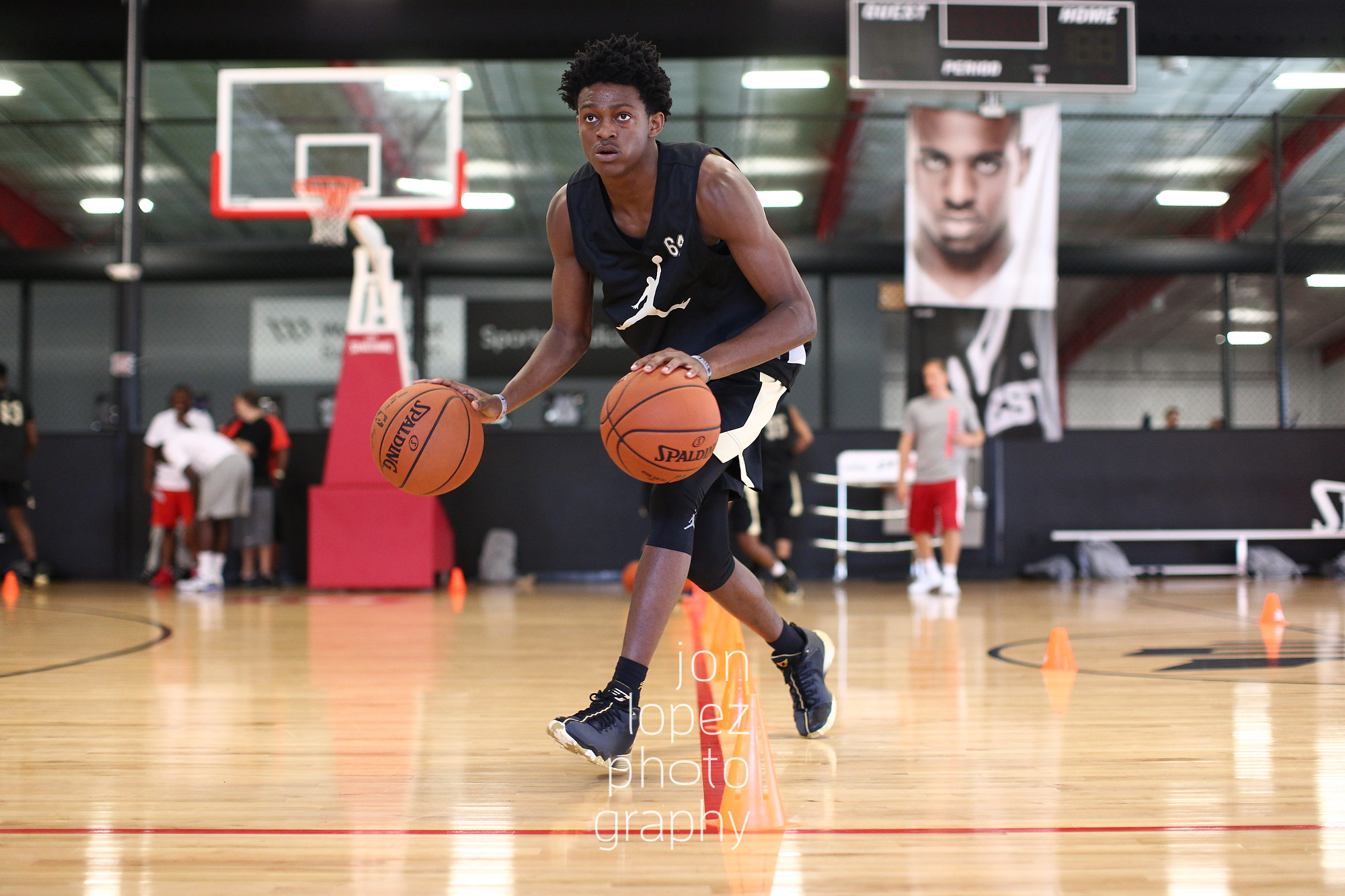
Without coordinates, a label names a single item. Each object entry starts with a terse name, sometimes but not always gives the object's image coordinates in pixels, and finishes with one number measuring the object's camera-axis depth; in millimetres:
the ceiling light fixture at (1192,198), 14945
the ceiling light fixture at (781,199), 15195
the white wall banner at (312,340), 14797
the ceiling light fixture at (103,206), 15461
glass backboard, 8148
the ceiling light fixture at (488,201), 15117
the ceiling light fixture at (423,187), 8156
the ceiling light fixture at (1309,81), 11969
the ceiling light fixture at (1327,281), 14125
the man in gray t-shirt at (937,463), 7453
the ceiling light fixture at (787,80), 11398
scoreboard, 7938
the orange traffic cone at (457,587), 7477
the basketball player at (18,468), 8055
